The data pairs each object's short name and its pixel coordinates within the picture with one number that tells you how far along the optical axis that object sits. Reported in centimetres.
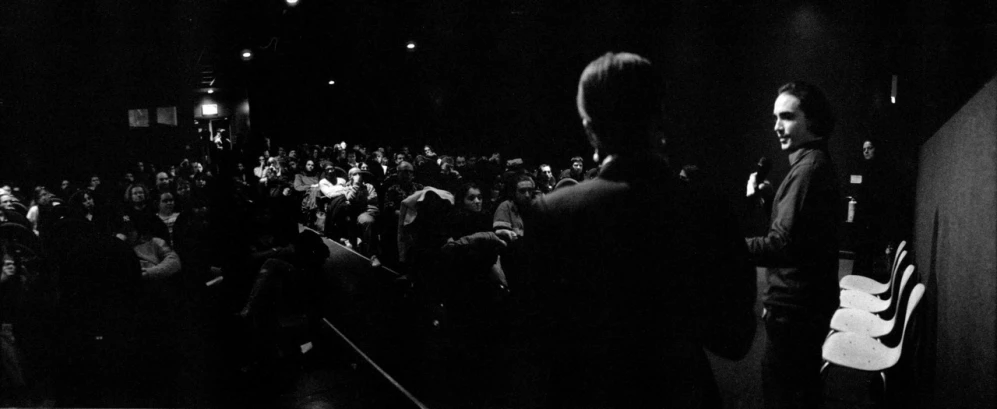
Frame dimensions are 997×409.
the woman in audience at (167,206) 543
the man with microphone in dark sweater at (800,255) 185
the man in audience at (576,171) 716
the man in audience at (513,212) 472
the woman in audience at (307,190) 1128
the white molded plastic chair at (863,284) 407
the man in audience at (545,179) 762
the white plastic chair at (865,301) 366
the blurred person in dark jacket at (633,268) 104
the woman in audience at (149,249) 387
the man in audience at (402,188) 577
